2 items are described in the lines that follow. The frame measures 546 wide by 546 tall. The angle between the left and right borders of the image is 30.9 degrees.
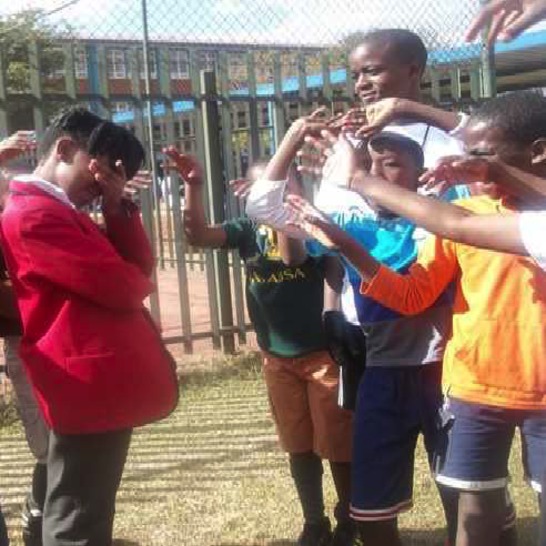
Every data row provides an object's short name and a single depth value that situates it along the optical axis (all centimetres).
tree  588
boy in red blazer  261
